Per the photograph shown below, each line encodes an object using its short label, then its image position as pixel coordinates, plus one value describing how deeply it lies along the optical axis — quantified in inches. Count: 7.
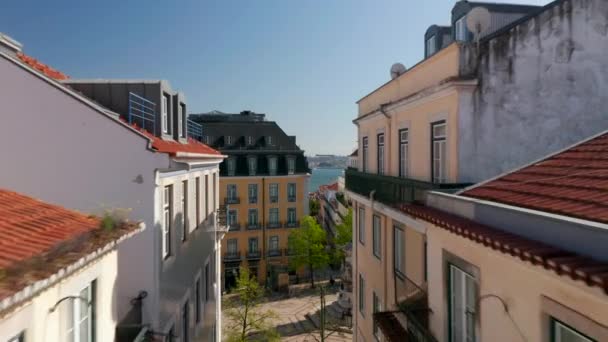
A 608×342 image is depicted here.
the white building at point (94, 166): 315.0
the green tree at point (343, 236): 1552.7
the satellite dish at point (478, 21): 359.6
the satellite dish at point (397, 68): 554.9
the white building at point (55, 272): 133.3
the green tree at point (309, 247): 1549.0
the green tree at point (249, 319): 788.6
